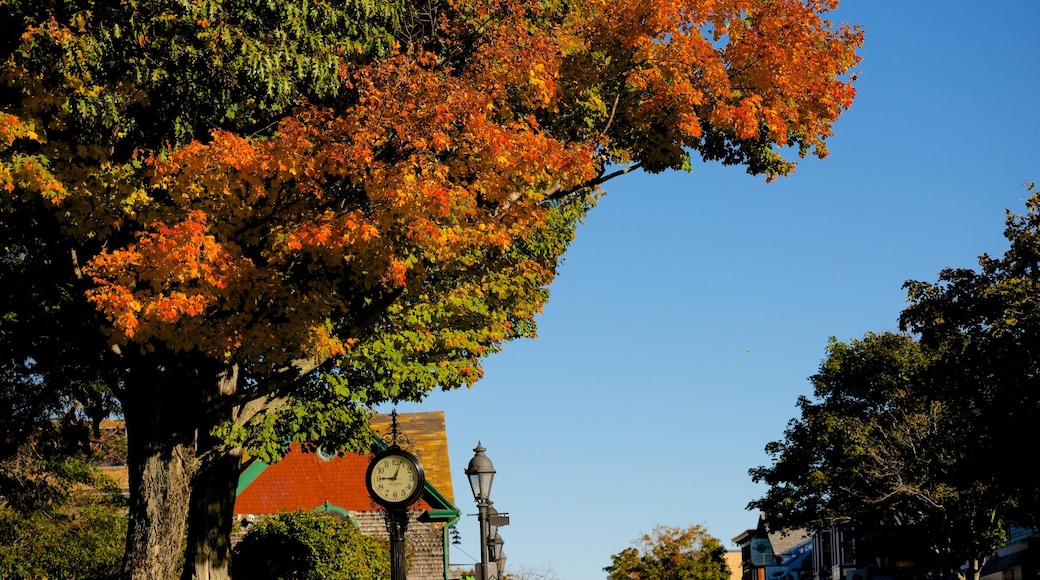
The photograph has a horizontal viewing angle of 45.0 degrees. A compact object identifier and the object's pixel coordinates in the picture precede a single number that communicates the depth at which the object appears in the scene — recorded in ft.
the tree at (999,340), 82.02
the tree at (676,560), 196.93
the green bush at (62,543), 108.78
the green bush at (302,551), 100.37
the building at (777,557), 312.71
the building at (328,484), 135.44
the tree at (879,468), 144.66
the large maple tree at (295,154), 46.55
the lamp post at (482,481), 62.13
